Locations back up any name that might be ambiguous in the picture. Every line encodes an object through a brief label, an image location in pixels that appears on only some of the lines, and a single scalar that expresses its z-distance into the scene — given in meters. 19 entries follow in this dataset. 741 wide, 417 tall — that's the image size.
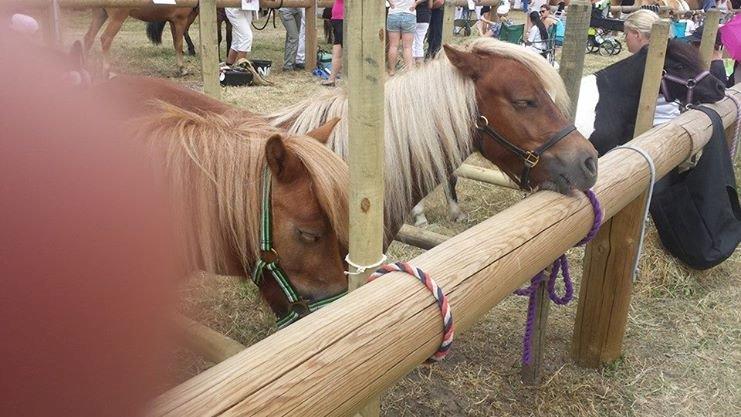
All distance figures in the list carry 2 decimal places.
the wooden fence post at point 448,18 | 4.12
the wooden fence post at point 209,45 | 2.91
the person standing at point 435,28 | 9.88
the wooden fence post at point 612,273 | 2.64
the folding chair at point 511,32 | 10.14
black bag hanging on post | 3.18
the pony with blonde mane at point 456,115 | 2.45
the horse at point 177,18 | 7.08
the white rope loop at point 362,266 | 1.37
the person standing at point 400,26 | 6.95
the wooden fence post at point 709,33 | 3.94
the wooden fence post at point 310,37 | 8.95
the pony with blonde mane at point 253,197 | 1.71
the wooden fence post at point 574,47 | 3.22
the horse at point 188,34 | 8.63
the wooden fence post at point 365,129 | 1.16
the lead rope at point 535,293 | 2.36
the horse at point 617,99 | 3.83
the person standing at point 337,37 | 7.64
